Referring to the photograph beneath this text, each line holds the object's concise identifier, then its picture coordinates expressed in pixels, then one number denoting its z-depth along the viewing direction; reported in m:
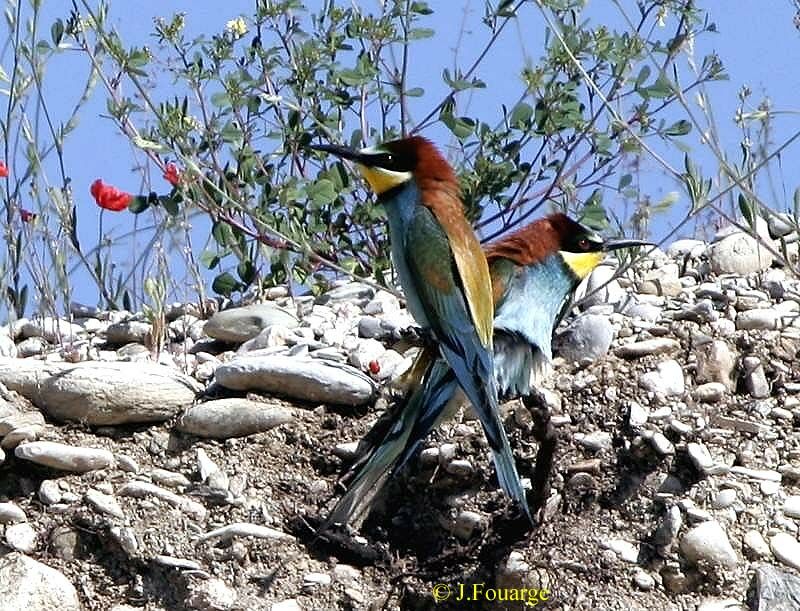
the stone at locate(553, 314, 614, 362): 8.48
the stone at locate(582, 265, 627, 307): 9.33
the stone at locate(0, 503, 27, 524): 7.87
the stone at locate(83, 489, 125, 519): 7.80
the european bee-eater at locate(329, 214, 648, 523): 7.66
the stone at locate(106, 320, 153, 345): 9.50
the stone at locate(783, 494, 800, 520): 7.79
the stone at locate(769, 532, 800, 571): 7.59
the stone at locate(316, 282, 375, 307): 9.86
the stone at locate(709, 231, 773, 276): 9.67
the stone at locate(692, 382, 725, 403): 8.28
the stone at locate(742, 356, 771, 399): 8.37
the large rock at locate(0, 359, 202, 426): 8.23
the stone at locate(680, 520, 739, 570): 7.55
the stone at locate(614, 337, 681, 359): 8.49
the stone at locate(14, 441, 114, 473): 8.01
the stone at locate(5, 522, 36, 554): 7.75
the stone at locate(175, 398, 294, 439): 8.19
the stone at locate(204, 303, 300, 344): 9.27
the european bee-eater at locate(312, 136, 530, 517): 7.45
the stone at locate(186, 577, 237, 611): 7.48
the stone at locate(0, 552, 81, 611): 7.48
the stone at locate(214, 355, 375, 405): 8.29
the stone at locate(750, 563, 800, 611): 7.33
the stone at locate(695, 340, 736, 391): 8.42
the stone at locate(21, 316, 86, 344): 9.45
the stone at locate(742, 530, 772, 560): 7.64
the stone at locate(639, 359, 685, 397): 8.26
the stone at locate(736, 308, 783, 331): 8.76
